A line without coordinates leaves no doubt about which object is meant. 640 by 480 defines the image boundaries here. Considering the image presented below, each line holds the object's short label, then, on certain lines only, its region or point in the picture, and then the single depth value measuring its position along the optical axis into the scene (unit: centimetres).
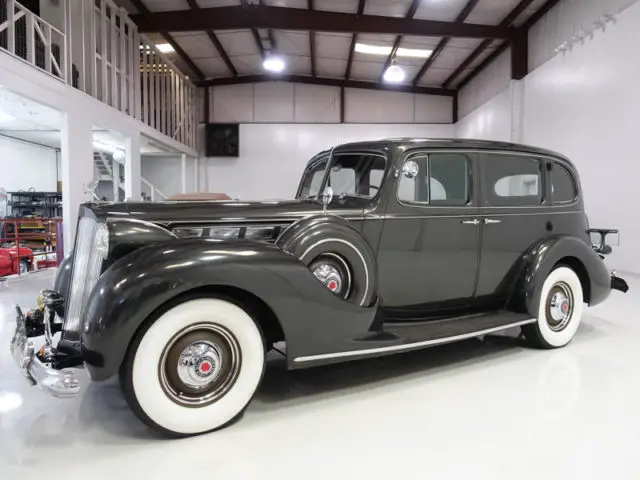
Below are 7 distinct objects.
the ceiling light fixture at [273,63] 1139
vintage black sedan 202
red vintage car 701
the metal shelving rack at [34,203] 1428
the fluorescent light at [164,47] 1295
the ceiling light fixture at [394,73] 1067
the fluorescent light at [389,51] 1260
